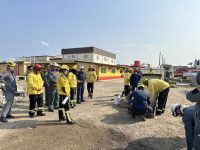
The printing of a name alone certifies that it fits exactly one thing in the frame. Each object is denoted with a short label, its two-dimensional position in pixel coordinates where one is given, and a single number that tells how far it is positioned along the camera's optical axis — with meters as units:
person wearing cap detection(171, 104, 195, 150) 2.83
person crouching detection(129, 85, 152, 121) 4.89
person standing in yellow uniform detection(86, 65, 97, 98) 8.11
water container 6.72
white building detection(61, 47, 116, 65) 38.62
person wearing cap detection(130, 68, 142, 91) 7.36
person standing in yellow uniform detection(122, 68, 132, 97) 8.10
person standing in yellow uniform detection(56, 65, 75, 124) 4.74
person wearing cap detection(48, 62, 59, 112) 6.21
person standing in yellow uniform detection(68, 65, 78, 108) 6.50
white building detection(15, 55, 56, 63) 34.30
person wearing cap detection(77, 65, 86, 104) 7.17
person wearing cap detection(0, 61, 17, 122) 5.01
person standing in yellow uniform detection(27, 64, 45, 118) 5.16
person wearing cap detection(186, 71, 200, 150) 2.12
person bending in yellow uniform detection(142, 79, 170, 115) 5.40
